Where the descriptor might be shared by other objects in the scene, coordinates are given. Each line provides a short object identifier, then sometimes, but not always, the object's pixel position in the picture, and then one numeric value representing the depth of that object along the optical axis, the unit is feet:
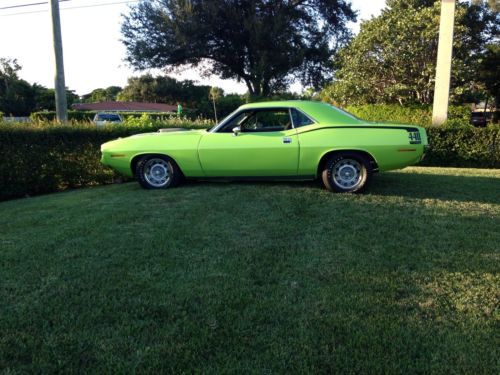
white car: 80.02
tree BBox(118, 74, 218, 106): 201.67
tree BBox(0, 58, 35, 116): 171.53
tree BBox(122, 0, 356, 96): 86.28
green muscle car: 19.80
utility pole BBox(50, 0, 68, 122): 36.83
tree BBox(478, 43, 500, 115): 77.99
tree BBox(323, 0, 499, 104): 62.18
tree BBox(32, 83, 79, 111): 180.14
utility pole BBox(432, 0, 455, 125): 40.06
